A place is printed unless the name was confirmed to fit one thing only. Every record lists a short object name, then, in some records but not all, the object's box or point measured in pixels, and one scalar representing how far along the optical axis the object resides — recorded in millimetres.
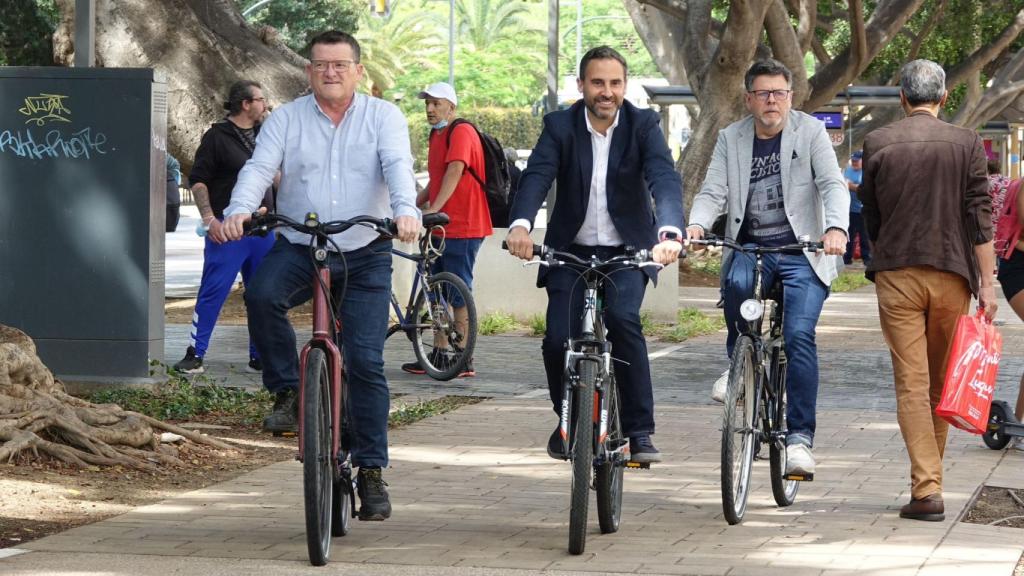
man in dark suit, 12036
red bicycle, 10515
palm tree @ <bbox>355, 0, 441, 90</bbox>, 158348
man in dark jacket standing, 20151
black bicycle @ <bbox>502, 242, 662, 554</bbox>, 10977
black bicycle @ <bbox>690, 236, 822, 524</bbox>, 11961
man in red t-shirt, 21612
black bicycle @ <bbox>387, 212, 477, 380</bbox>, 21075
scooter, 15903
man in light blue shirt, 11663
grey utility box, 18452
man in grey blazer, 12922
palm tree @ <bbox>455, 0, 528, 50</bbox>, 183507
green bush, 164786
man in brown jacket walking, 12416
